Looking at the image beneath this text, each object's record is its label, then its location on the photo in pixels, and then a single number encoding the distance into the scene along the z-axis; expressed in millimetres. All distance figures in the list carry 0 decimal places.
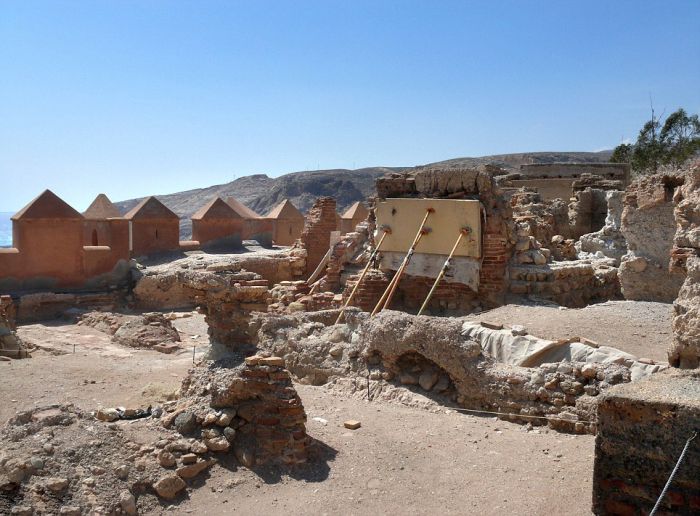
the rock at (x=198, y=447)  4780
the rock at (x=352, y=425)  5504
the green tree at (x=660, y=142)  33578
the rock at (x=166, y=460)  4598
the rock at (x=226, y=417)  5008
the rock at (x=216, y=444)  4844
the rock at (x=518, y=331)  6133
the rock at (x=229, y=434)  4965
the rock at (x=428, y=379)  6199
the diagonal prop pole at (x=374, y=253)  9841
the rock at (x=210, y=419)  5021
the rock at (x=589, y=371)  5258
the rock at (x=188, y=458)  4648
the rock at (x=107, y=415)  5459
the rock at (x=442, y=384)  6113
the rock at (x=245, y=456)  4816
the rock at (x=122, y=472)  4402
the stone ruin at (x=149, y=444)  4156
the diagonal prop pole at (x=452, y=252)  9219
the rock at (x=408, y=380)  6328
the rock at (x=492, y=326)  6465
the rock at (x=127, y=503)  4203
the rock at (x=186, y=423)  5004
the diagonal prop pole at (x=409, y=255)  9180
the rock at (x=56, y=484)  4121
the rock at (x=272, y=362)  5160
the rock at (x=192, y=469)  4578
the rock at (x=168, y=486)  4402
